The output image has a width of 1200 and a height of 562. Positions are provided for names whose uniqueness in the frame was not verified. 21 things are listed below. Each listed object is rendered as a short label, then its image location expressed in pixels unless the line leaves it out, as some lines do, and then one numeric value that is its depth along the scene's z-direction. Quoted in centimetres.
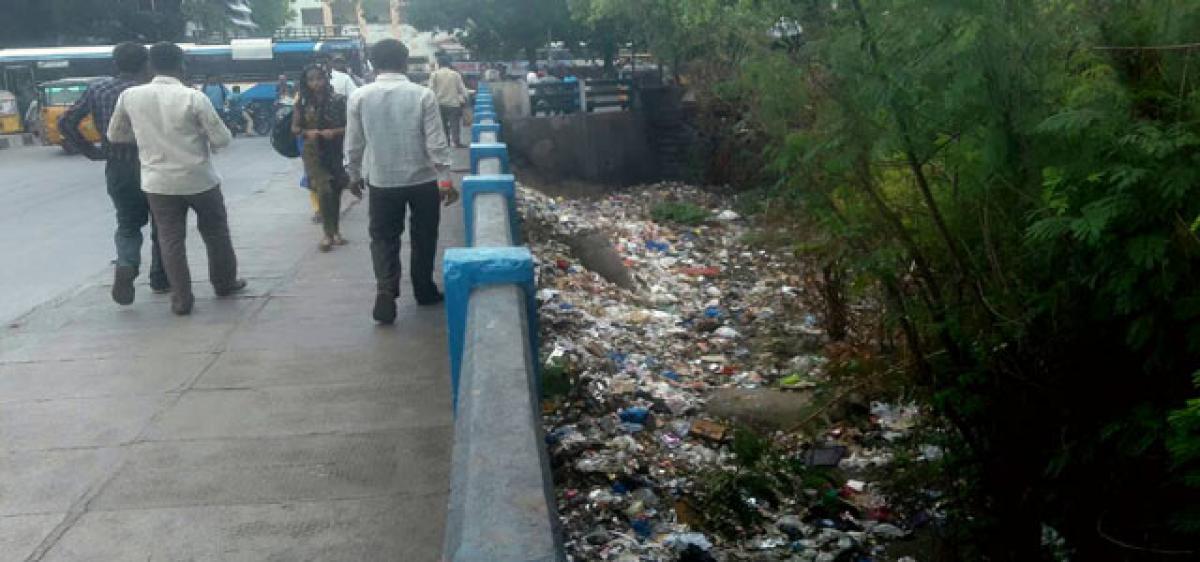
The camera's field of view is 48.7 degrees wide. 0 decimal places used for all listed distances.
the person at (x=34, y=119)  3173
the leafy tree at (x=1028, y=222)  362
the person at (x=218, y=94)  3351
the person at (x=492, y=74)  4172
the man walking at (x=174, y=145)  841
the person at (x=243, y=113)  3456
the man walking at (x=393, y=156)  810
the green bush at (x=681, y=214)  1784
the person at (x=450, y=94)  2283
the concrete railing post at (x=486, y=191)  710
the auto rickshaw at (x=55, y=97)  2973
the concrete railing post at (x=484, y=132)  1282
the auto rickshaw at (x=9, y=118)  3453
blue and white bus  3650
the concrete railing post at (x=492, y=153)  995
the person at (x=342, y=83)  1728
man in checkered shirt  890
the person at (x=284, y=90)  3099
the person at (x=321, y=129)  1085
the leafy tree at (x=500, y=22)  3478
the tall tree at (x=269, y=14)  6331
